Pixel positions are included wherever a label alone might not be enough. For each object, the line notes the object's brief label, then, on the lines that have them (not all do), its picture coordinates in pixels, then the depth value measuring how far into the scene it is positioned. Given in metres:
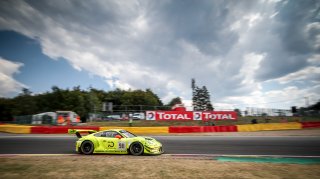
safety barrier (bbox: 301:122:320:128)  28.20
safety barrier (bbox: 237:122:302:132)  26.29
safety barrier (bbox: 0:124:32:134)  25.66
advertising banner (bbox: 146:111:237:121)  32.62
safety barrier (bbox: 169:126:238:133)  24.86
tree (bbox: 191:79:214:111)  100.29
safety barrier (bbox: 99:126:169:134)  24.53
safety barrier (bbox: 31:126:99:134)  24.91
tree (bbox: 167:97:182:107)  147.77
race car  10.95
